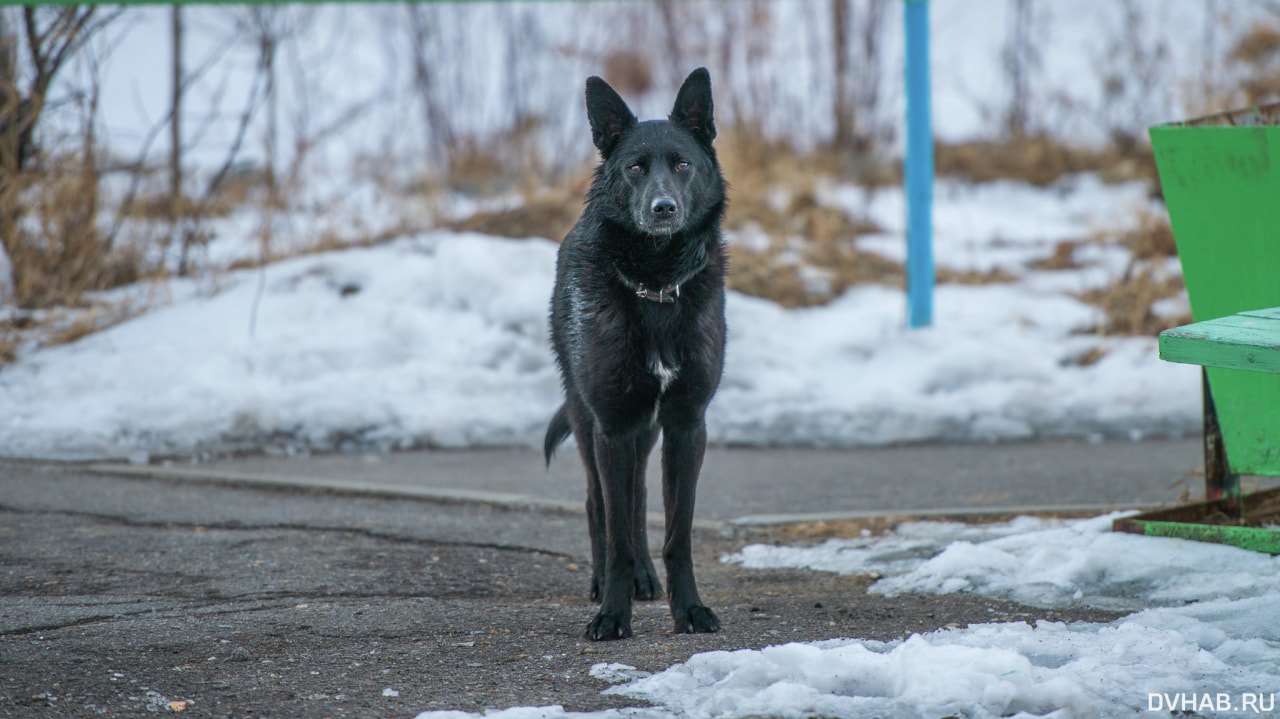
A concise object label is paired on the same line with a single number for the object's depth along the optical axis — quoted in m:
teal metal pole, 14.80
